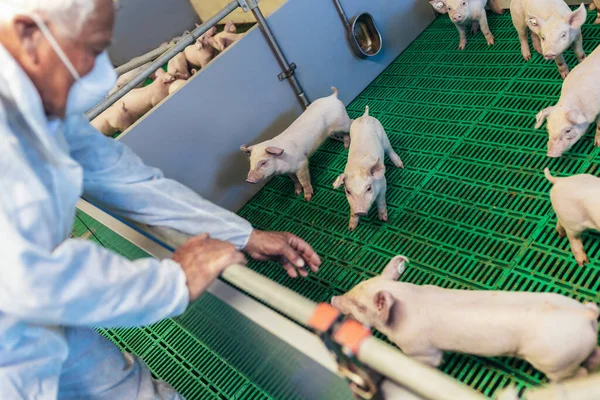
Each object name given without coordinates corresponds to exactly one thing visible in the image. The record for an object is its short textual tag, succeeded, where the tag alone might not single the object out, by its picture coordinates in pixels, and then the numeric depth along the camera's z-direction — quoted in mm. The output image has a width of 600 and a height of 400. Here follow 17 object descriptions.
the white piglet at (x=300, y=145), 3217
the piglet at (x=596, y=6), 3156
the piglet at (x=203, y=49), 4515
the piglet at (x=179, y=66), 4705
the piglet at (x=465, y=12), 3582
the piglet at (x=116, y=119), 4242
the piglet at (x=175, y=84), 3763
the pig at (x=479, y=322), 1689
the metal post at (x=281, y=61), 3314
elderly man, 1154
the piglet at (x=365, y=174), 2814
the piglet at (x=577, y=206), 2062
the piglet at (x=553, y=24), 2920
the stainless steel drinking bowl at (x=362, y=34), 3764
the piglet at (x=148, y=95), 4145
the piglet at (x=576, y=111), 2549
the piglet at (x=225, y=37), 4324
